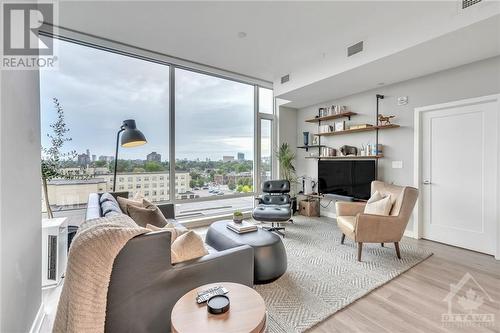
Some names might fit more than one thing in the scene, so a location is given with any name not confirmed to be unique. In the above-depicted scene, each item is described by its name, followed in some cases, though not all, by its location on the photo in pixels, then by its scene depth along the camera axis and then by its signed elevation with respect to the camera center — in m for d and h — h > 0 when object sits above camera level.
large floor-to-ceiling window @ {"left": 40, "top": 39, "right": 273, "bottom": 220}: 3.27 +0.63
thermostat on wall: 3.81 +1.10
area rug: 1.85 -1.19
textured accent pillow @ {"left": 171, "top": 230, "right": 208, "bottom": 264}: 1.53 -0.57
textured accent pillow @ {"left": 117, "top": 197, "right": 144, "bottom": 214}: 2.32 -0.41
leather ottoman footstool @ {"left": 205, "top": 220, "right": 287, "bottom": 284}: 2.19 -0.84
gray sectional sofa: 1.29 -0.73
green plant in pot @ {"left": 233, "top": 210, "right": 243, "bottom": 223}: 2.80 -0.64
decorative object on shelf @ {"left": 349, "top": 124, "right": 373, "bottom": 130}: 4.12 +0.72
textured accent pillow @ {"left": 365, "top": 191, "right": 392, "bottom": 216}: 2.99 -0.54
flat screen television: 4.15 -0.24
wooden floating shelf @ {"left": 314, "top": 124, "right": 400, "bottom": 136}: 3.90 +0.67
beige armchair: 2.79 -0.74
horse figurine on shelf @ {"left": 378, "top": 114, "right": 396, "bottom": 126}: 3.95 +0.80
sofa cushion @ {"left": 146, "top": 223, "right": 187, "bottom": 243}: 1.56 -0.49
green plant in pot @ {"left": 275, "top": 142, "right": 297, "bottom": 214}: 5.31 -0.02
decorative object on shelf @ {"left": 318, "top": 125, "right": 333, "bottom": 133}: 4.81 +0.79
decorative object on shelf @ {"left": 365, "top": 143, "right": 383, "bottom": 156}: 4.07 +0.27
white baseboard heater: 2.24 -0.88
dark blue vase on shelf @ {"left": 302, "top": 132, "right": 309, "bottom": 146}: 5.37 +0.64
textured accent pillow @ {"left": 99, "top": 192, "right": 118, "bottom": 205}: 2.43 -0.36
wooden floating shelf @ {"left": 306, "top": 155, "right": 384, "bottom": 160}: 4.15 +0.15
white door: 3.03 -0.15
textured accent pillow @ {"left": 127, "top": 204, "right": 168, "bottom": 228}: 2.19 -0.49
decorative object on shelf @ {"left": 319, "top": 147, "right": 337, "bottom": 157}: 4.79 +0.28
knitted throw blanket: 1.17 -0.59
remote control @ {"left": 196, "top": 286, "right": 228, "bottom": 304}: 1.24 -0.73
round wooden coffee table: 1.04 -0.74
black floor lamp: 3.06 +0.41
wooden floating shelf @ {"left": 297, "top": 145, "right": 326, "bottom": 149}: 5.15 +0.44
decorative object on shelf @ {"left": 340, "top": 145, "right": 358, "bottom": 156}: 4.45 +0.29
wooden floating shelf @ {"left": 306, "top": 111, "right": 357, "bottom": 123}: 4.48 +1.01
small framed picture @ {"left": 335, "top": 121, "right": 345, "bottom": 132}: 4.55 +0.79
